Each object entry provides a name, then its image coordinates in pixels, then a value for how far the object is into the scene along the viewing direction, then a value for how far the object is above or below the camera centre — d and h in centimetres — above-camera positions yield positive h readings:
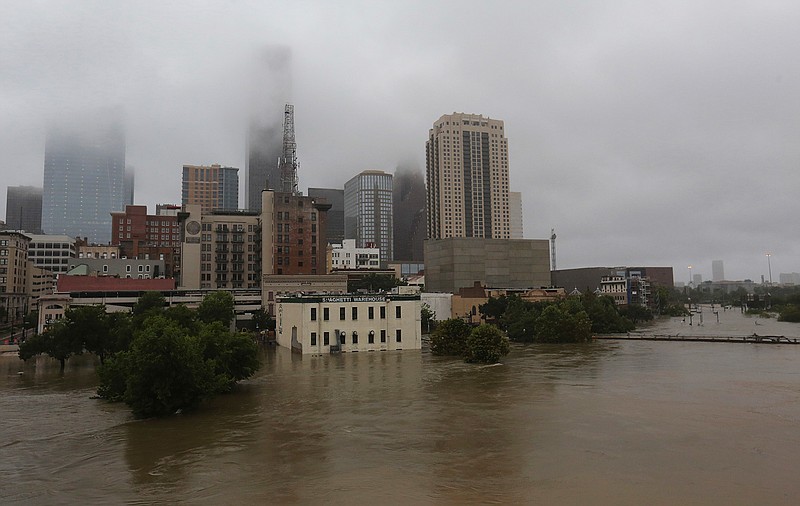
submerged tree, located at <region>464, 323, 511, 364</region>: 6212 -581
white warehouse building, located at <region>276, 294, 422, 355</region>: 6994 -349
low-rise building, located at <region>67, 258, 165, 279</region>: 12225 +742
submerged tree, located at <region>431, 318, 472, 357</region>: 7056 -557
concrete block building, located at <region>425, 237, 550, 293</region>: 15375 +906
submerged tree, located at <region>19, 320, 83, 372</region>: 6216 -490
